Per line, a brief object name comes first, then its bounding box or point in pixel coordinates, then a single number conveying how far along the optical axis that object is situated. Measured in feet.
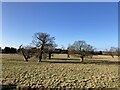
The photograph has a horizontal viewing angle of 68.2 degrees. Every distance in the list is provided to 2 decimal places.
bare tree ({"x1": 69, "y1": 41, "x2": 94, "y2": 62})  70.82
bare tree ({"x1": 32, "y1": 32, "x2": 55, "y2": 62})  63.80
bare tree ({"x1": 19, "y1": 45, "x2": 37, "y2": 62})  65.35
